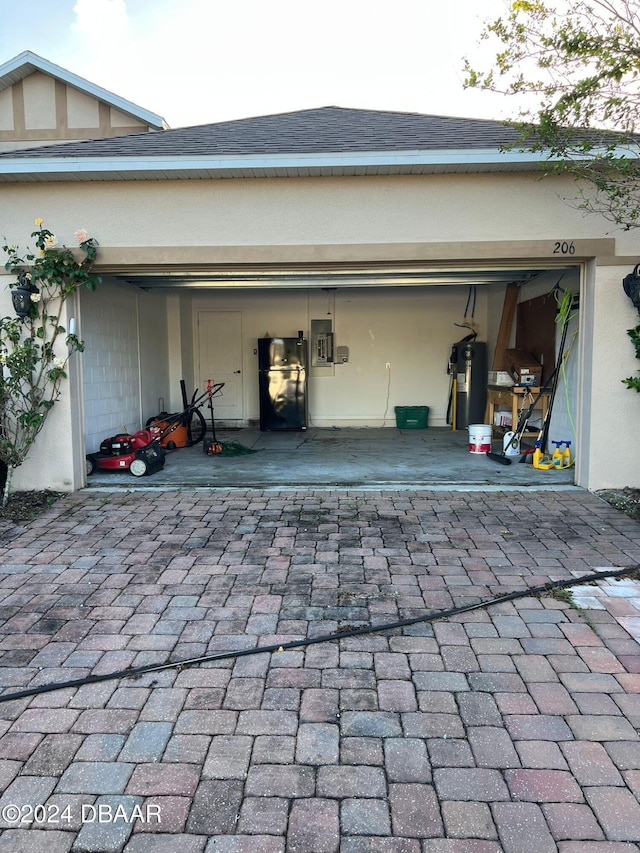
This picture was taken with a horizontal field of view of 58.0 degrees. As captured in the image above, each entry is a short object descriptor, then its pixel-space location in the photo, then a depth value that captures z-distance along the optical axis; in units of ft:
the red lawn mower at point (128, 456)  19.80
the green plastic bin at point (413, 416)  32.63
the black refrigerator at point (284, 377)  31.71
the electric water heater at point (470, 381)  30.99
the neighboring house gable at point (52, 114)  34.14
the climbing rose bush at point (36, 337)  16.63
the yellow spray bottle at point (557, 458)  20.67
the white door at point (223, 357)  33.86
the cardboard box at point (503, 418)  26.63
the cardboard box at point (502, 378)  25.41
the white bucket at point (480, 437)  23.56
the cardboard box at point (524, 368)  23.79
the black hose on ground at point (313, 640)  7.63
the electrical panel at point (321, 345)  33.76
